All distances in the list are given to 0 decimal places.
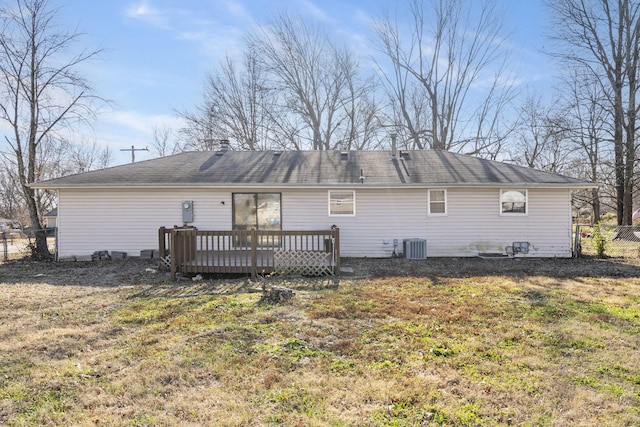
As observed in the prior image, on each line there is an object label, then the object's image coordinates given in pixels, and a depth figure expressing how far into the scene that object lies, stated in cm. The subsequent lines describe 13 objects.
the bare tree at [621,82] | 1678
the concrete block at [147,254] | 1103
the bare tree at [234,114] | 2494
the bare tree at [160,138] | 3191
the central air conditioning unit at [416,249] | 1101
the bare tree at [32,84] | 1250
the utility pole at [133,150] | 1940
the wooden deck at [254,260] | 820
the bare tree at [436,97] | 2328
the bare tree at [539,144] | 2053
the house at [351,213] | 1122
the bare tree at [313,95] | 2419
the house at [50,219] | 2806
